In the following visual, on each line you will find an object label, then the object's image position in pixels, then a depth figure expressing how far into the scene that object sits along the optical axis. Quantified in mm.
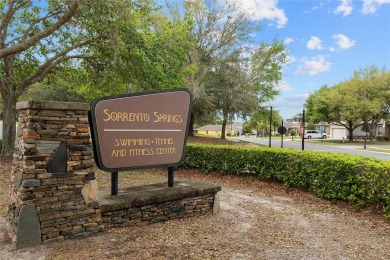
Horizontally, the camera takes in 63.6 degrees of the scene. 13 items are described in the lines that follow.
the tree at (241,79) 22825
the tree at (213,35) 22219
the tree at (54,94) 30266
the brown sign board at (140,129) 4938
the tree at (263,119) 29069
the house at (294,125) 89162
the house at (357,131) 48534
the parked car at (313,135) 53025
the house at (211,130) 104900
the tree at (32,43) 10070
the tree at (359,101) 35375
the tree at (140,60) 11352
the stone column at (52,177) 3988
